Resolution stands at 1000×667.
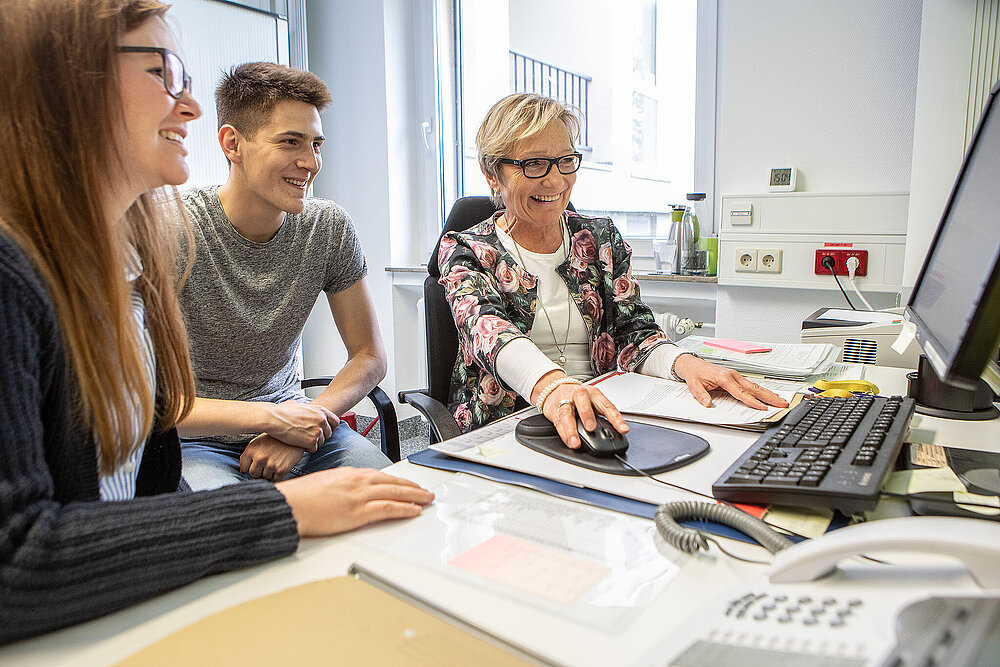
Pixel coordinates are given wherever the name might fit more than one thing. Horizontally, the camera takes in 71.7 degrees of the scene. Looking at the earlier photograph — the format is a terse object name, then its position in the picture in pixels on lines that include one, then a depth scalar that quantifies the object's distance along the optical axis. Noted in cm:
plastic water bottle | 229
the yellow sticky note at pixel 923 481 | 77
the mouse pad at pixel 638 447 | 87
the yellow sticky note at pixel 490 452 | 93
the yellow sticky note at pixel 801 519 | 69
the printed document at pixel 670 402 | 108
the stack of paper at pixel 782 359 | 135
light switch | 210
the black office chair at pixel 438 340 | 160
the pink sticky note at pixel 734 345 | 152
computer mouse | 89
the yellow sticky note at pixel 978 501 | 69
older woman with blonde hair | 150
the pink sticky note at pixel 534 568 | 61
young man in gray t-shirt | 158
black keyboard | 70
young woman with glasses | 56
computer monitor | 61
